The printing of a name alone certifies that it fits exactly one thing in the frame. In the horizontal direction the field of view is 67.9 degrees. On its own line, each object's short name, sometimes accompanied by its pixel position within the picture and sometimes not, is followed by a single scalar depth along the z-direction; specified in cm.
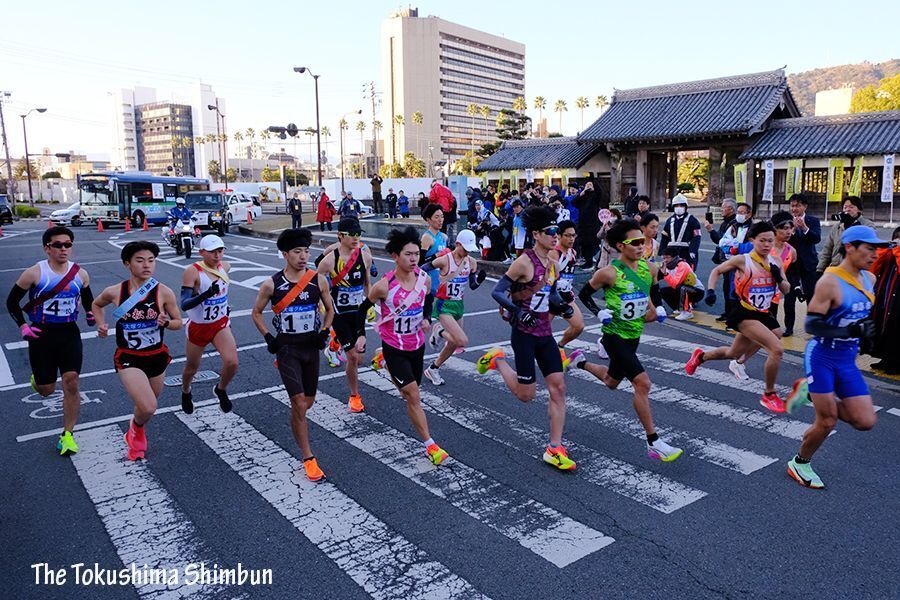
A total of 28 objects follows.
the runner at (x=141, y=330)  568
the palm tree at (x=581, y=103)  11825
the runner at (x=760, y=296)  670
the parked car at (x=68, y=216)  4184
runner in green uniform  568
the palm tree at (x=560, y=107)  13150
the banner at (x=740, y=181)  2973
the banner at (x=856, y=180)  2655
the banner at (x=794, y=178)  2858
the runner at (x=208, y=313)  648
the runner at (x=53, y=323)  603
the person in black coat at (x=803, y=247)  1009
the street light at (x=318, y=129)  4059
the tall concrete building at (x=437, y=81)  15438
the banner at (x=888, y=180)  2594
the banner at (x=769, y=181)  2922
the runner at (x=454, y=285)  772
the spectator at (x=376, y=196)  3434
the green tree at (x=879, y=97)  4569
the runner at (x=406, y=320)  564
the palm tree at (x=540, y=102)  12738
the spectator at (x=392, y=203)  3556
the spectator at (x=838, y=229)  907
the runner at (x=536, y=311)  561
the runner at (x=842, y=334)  491
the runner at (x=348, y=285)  721
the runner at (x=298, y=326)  548
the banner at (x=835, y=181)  2747
